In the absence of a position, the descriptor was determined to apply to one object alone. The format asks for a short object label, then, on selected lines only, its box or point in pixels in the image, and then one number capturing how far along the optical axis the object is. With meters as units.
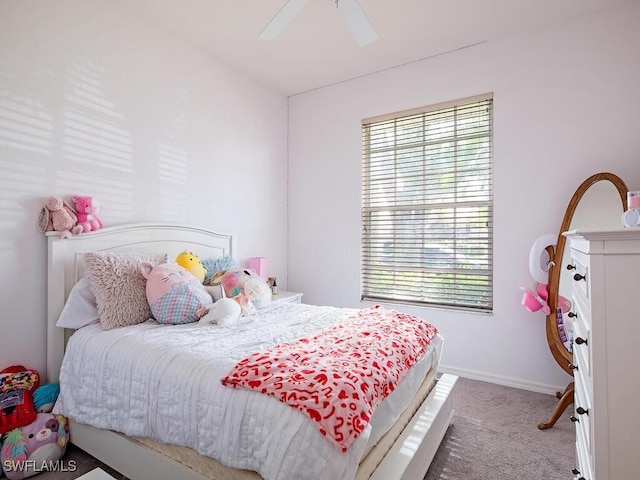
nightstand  3.16
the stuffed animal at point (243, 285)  2.44
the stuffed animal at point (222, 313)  2.04
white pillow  1.94
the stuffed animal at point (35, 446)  1.63
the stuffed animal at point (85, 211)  2.12
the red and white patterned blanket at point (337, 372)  1.09
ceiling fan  1.91
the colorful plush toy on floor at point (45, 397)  1.83
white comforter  1.08
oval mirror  2.34
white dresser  0.94
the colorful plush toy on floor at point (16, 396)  1.68
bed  1.31
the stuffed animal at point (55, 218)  2.00
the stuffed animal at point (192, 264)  2.48
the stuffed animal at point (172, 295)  2.00
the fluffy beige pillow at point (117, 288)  1.90
